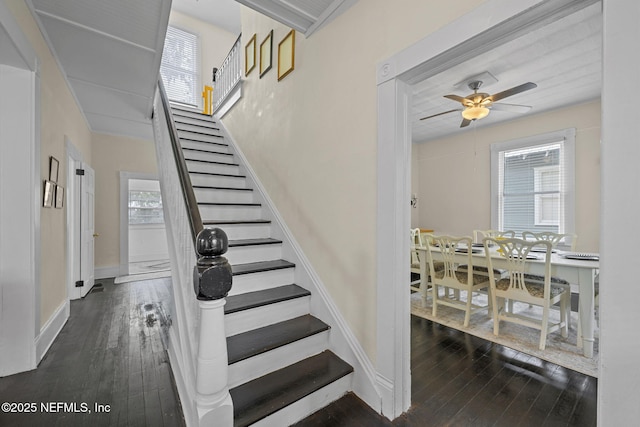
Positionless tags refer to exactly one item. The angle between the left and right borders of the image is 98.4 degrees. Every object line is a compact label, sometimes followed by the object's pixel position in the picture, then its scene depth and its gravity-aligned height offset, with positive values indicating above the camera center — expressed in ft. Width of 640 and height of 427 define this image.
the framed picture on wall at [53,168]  8.15 +1.29
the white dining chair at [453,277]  9.37 -2.38
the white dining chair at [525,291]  7.84 -2.40
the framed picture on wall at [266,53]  10.07 +5.91
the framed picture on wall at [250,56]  11.43 +6.61
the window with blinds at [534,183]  13.37 +1.54
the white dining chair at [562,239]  11.51 -1.21
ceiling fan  9.99 +4.12
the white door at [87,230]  12.51 -0.93
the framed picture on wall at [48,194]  7.74 +0.48
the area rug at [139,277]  15.14 -3.86
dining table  7.43 -1.75
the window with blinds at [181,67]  19.97 +10.69
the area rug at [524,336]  7.25 -3.89
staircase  5.16 -2.75
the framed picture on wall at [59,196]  8.92 +0.47
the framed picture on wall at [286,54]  8.65 +5.11
